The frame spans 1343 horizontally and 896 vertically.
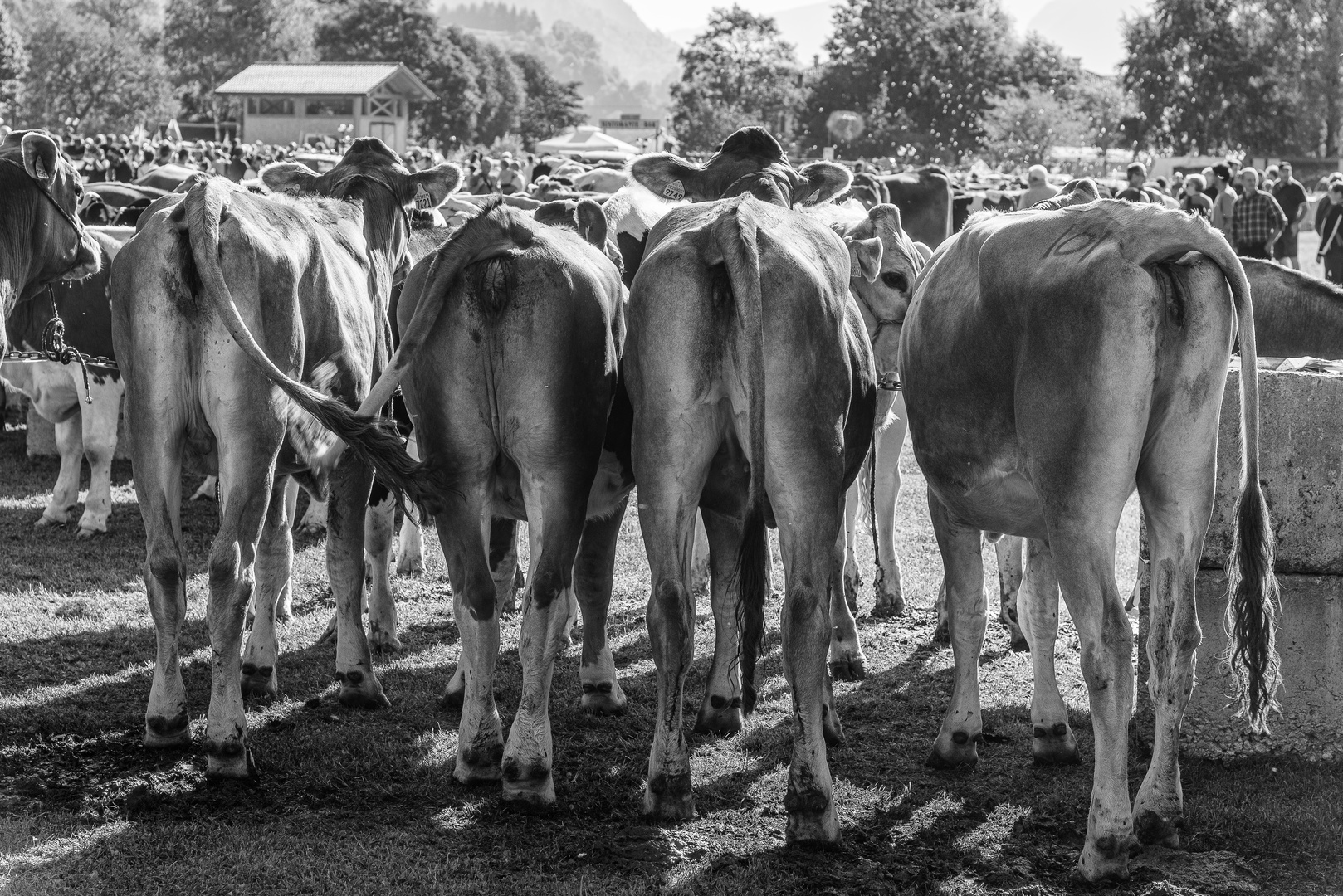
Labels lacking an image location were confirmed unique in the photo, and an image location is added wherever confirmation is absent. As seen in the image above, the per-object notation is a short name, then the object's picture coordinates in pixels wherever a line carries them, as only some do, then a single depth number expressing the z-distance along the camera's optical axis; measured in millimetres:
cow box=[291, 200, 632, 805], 5633
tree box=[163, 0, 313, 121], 126000
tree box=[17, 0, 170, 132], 105812
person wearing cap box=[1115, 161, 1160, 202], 23711
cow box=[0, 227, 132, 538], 10602
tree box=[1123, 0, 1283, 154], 87688
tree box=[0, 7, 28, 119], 88812
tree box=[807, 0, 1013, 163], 91500
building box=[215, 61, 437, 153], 81000
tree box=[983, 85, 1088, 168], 86688
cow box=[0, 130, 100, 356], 7121
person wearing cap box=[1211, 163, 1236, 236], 25234
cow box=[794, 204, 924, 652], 8594
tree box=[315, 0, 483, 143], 110688
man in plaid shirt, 24719
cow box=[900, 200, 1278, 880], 4992
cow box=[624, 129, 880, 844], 5273
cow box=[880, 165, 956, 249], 20781
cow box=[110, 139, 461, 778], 5898
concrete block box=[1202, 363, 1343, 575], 6211
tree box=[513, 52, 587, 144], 126938
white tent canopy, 69888
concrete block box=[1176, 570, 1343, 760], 6301
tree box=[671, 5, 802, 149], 91688
